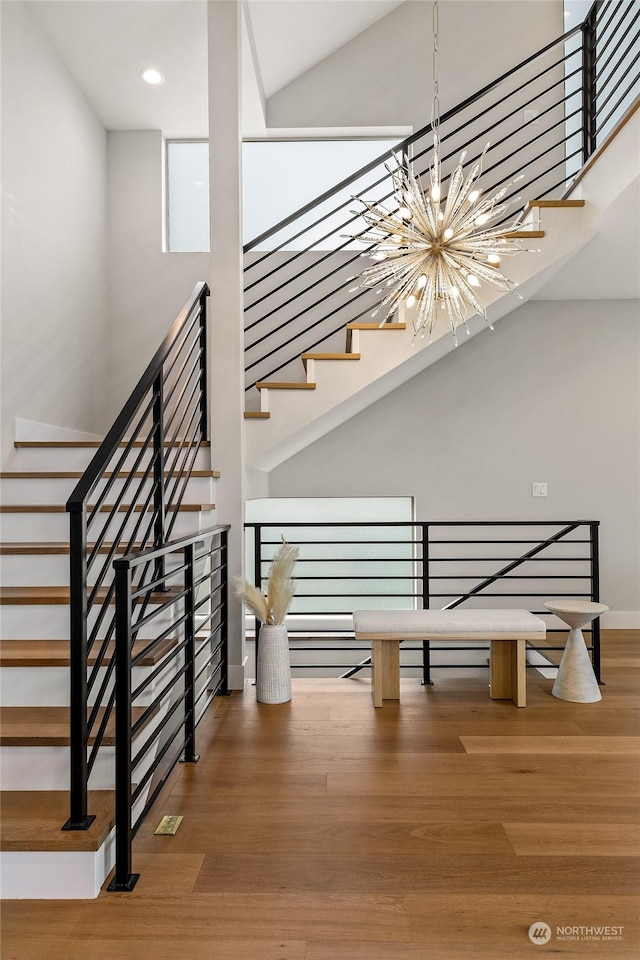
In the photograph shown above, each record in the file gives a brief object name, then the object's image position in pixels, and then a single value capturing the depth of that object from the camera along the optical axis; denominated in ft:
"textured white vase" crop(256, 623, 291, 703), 10.12
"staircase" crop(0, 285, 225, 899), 5.28
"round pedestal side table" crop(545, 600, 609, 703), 10.18
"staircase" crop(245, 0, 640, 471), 11.98
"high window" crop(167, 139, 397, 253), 16.20
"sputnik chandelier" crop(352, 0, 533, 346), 8.54
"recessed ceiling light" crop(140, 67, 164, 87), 13.43
